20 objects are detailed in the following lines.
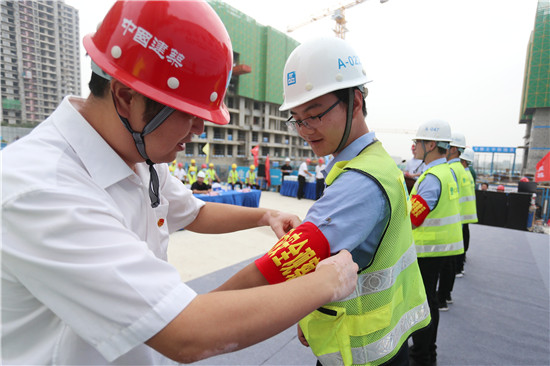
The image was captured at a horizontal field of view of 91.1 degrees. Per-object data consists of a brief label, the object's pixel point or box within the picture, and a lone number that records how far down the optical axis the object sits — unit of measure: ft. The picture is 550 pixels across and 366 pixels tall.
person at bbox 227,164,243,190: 48.49
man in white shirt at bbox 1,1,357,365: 2.02
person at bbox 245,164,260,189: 48.86
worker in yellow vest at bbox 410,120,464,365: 9.98
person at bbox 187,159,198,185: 42.73
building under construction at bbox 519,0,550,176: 82.12
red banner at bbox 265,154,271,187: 54.80
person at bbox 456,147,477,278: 14.70
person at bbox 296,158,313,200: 44.45
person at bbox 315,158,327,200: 40.13
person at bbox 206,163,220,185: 44.63
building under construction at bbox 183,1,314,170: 126.93
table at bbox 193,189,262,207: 27.35
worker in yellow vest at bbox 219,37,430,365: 3.55
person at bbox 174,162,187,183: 41.04
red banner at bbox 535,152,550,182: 22.67
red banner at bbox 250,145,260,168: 55.41
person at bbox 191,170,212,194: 29.53
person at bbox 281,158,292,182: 51.16
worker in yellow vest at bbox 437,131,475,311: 11.52
